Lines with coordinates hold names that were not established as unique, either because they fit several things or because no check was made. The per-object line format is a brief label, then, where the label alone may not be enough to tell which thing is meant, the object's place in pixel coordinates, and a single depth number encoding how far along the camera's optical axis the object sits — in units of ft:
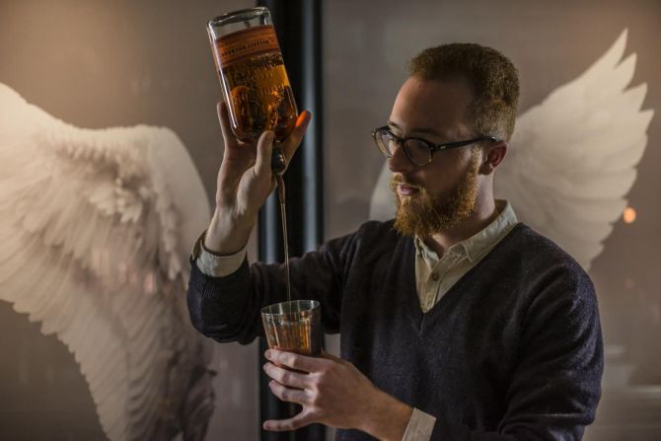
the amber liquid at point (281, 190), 4.23
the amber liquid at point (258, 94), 4.11
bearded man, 4.07
